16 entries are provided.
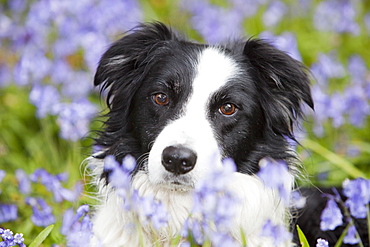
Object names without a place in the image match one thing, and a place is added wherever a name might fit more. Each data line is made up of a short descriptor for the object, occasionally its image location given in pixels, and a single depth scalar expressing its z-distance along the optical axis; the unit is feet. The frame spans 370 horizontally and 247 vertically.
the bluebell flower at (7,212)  27.71
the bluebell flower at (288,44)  36.70
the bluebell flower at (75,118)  30.58
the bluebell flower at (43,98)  33.35
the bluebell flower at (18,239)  20.02
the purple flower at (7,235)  19.94
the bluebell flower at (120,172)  16.21
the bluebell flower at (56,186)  27.35
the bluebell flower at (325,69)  38.60
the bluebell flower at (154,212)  17.46
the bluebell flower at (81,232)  19.32
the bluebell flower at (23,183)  30.35
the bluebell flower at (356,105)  37.01
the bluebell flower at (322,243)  18.94
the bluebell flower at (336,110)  35.99
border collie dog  23.11
